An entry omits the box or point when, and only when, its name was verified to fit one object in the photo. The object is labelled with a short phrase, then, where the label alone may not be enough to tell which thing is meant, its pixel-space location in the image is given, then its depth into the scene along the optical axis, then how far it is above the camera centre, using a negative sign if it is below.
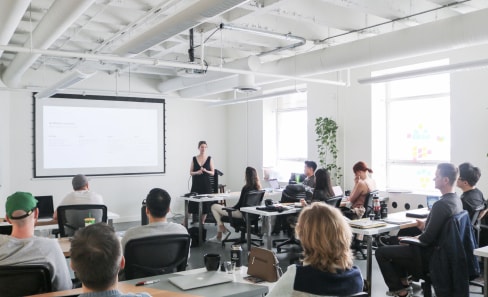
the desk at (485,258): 3.29 -0.84
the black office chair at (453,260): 3.66 -0.96
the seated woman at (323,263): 1.98 -0.53
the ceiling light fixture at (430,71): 5.04 +0.89
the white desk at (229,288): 2.32 -0.76
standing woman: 8.45 -0.49
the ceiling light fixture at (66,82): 6.01 +0.92
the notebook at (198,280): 2.43 -0.75
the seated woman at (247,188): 6.58 -0.63
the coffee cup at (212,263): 2.72 -0.71
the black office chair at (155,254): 2.87 -0.71
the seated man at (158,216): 2.98 -0.48
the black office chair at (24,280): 2.35 -0.71
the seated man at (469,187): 4.35 -0.42
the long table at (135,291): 2.29 -0.76
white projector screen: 8.89 +0.22
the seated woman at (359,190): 6.03 -0.60
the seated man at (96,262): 1.60 -0.42
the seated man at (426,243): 3.79 -0.84
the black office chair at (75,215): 4.31 -0.67
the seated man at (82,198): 4.74 -0.55
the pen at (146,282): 2.51 -0.77
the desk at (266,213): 5.62 -0.86
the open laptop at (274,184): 8.78 -0.76
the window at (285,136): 9.68 +0.21
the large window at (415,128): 7.07 +0.28
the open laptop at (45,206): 5.49 -0.74
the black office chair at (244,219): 6.58 -1.10
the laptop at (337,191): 6.57 -0.68
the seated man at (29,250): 2.47 -0.58
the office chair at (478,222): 4.29 -0.76
